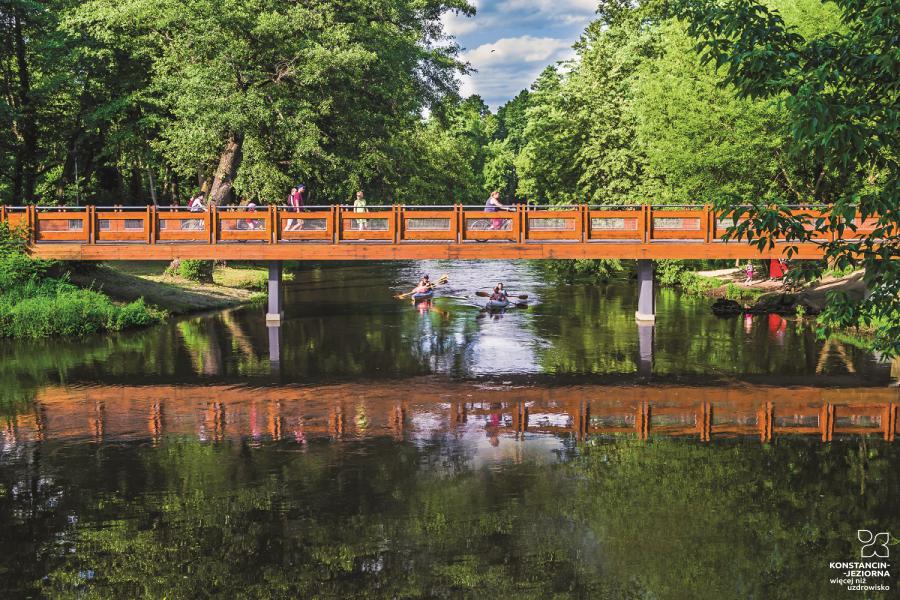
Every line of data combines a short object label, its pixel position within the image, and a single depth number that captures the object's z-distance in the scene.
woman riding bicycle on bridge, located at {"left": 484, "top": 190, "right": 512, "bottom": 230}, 28.86
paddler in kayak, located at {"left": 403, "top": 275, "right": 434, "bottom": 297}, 36.75
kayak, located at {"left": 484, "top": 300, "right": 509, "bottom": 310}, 32.82
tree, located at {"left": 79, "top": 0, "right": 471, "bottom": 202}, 33.81
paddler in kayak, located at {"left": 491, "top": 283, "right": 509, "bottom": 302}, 33.41
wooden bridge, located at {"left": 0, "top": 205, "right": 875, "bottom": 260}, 27.25
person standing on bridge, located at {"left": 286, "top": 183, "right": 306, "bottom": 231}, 29.43
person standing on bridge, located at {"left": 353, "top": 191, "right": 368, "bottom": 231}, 27.64
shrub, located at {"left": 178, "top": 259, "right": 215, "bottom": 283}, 37.88
